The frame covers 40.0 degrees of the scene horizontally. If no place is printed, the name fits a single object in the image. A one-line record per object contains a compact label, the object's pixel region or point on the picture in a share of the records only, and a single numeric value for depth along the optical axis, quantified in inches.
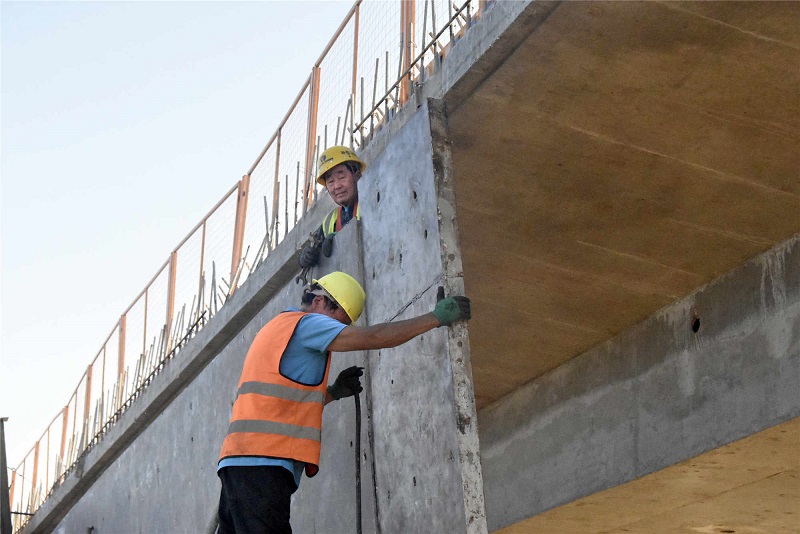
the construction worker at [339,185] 348.2
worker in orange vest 250.7
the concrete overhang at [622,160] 271.3
